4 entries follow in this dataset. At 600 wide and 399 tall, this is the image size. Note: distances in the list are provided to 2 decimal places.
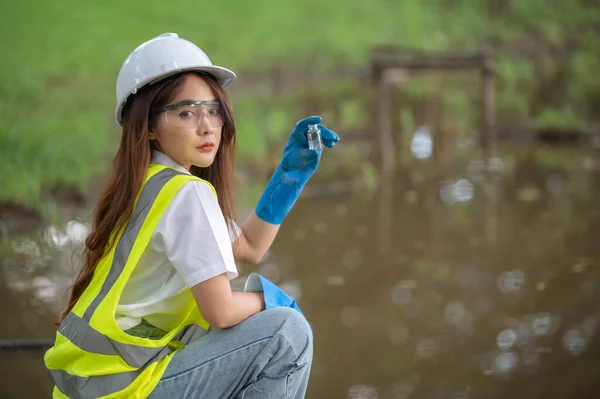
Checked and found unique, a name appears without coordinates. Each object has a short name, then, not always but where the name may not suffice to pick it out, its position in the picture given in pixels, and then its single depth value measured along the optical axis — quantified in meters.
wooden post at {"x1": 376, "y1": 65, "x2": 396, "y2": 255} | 12.05
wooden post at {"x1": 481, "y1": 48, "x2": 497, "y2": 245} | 15.87
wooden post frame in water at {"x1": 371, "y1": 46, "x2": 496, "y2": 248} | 13.85
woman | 3.29
